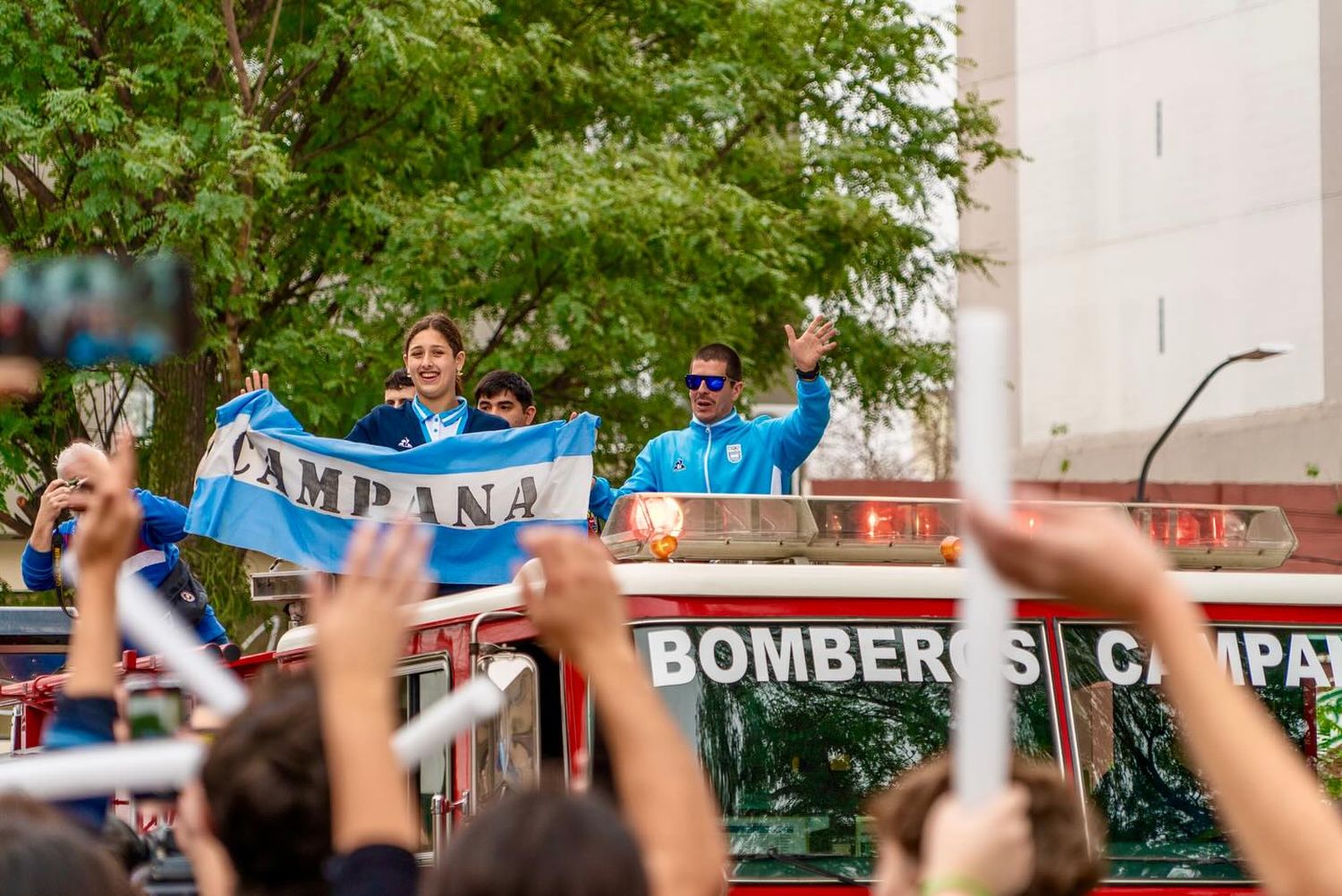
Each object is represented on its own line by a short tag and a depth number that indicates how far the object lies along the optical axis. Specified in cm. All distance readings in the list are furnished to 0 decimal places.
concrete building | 7025
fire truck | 1112
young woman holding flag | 1588
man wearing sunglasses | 1571
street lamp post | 5484
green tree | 3212
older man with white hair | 1617
